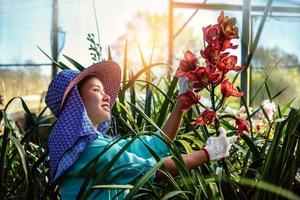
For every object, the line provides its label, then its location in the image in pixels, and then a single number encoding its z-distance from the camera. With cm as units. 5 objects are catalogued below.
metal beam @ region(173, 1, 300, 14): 492
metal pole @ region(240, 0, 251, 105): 341
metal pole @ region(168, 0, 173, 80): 490
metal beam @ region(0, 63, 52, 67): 590
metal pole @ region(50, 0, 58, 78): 573
